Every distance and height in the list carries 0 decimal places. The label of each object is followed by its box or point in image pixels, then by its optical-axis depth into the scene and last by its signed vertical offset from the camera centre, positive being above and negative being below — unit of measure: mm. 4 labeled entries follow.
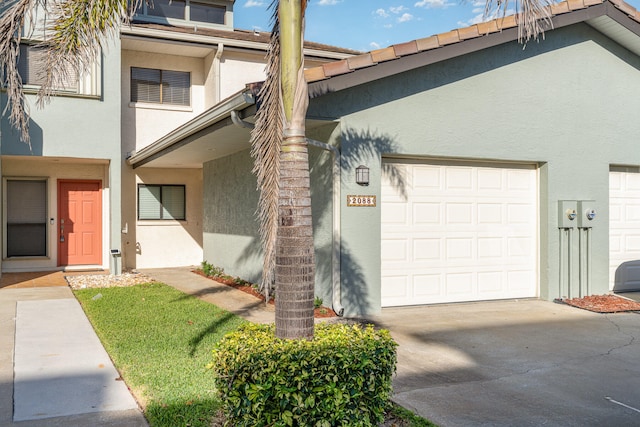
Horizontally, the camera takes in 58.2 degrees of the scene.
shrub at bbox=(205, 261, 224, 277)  14117 -1365
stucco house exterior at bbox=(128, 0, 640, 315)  8797 +938
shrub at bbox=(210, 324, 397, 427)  3828 -1137
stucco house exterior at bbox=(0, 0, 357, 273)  13445 +1492
